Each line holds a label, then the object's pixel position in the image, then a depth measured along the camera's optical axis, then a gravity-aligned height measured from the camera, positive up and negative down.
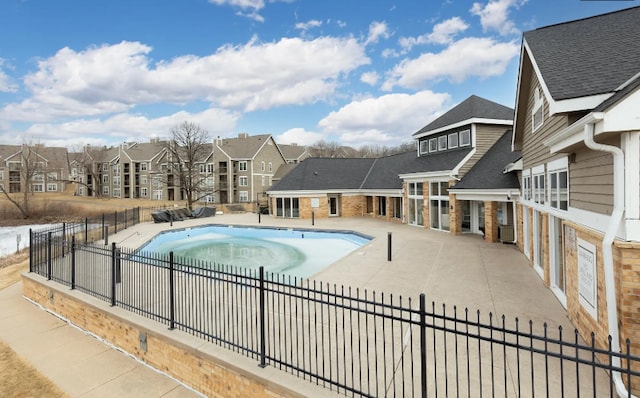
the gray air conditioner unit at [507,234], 14.54 -1.82
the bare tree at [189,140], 36.22 +7.46
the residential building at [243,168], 45.78 +4.71
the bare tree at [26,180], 32.66 +2.76
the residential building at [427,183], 16.97 +1.07
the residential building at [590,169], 3.92 +0.41
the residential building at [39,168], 57.56 +6.99
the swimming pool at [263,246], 14.42 -2.72
